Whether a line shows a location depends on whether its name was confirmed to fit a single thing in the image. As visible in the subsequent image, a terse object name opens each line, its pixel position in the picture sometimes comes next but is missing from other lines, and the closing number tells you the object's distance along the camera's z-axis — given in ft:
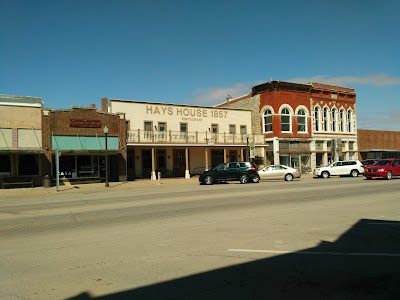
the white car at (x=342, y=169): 104.32
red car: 84.86
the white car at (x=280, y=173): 94.89
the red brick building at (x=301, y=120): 130.82
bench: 83.15
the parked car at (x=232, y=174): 85.97
